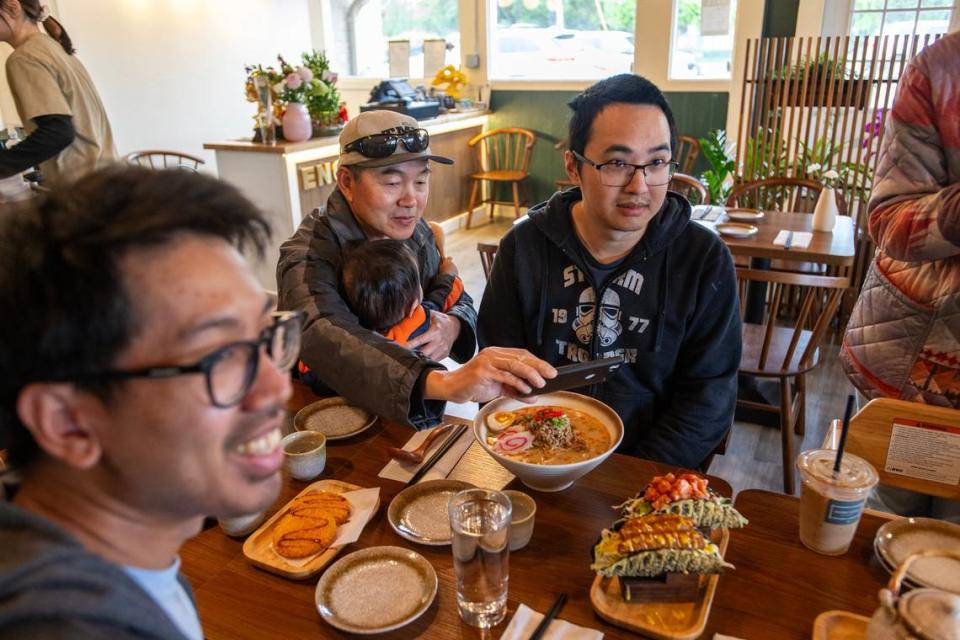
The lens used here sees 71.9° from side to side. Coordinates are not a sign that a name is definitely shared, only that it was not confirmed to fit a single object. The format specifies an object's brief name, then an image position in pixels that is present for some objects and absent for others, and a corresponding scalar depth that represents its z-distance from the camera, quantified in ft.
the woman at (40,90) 9.07
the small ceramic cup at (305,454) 4.17
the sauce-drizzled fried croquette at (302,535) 3.52
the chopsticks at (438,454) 4.21
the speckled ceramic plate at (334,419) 4.76
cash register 17.99
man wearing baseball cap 4.32
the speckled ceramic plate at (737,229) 10.45
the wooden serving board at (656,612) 2.99
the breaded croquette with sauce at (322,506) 3.79
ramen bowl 3.78
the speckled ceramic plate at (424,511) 3.67
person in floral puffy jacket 4.29
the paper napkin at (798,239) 10.02
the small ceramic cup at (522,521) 3.49
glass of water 3.09
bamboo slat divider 12.76
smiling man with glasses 1.96
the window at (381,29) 22.80
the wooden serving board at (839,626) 2.94
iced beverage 3.35
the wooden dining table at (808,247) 9.54
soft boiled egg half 4.40
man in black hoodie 5.15
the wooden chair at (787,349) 7.71
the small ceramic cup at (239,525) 3.67
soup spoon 4.36
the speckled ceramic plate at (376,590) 3.12
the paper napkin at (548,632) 3.00
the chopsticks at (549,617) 3.00
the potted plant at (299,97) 13.71
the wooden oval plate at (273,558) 3.42
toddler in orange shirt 5.23
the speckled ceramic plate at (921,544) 3.14
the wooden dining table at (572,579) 3.10
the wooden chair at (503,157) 21.24
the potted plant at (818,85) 12.95
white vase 10.61
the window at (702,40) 17.65
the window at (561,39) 20.43
